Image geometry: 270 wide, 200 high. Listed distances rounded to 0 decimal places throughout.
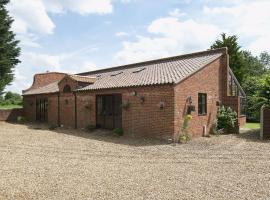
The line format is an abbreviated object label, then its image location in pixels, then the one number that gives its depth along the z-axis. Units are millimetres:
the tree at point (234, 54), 25660
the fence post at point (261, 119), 10500
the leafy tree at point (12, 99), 33756
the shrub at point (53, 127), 14301
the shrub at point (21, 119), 19083
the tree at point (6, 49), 18800
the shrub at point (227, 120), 12265
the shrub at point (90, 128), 12830
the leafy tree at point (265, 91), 11375
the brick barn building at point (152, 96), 10087
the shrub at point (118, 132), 11295
